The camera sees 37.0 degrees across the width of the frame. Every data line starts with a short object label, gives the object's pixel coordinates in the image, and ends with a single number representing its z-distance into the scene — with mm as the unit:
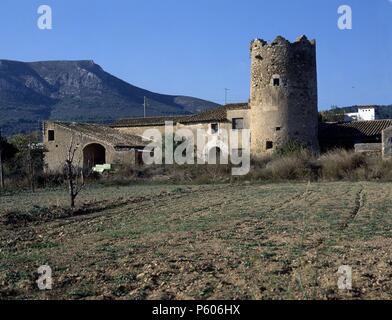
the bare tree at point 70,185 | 18503
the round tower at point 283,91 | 36625
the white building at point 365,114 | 68225
